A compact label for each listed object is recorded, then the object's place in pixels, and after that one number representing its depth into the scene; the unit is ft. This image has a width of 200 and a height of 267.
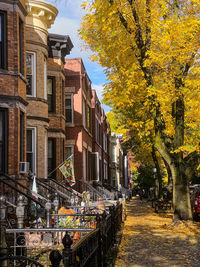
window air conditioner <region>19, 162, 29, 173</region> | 48.47
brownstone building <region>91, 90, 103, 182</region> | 109.61
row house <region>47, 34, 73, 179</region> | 74.90
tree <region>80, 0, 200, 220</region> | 51.67
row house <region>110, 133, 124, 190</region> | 177.25
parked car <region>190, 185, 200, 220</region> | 61.31
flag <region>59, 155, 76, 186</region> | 59.74
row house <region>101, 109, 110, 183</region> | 138.78
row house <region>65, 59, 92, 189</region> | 85.35
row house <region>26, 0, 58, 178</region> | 62.85
